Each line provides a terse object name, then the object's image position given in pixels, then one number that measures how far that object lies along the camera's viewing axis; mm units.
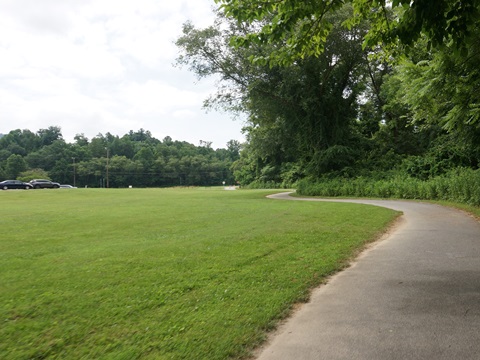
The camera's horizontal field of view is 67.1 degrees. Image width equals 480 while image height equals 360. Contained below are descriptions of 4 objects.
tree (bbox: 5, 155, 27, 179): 86812
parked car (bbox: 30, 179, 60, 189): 55300
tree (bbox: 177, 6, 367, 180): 29828
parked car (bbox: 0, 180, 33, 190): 49000
